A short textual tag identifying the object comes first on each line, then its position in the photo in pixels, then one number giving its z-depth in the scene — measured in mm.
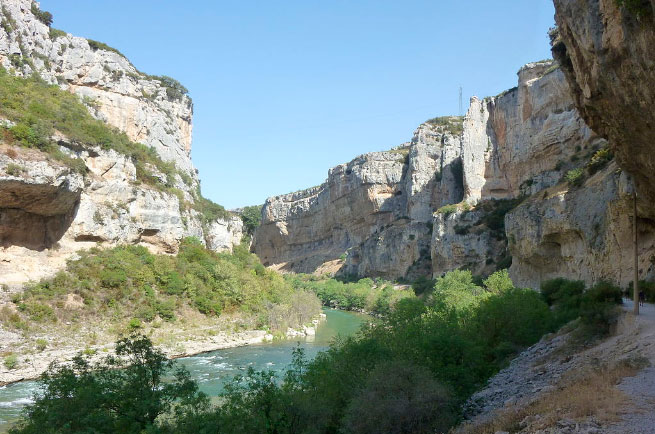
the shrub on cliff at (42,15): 46244
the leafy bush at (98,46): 51000
